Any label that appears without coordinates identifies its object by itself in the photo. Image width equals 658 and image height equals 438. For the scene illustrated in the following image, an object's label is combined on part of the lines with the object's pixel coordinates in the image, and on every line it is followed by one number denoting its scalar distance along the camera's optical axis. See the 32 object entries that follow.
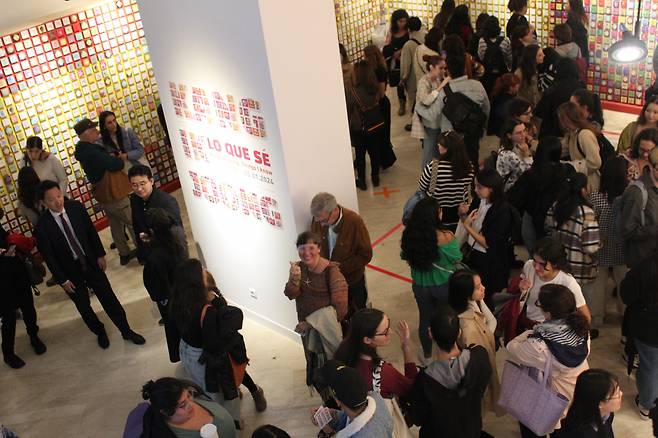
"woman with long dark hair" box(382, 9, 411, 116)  10.23
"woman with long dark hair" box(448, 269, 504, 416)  4.59
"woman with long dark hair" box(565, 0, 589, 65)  9.45
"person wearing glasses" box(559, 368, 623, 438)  3.69
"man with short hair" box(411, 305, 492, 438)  4.00
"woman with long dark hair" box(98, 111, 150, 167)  7.90
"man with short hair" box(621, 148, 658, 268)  5.38
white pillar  5.34
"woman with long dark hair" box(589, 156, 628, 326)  5.77
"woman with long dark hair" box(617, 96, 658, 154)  6.54
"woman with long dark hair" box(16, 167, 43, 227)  6.98
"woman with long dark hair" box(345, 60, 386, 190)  8.38
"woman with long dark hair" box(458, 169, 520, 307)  5.54
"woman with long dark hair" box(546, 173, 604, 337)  5.33
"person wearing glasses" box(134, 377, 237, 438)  3.87
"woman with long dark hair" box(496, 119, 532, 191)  6.37
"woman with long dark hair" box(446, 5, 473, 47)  10.16
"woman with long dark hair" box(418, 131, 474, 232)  6.16
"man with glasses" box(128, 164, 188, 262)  6.09
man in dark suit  6.23
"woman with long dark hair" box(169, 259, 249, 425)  4.84
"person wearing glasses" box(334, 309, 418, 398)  4.19
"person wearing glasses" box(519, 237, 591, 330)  4.70
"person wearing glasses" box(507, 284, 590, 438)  4.23
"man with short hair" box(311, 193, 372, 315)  5.50
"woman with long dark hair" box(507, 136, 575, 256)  5.76
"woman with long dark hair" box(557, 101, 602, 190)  6.28
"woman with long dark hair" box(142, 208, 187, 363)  5.65
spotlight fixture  7.49
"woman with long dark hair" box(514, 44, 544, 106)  8.07
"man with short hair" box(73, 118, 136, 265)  7.59
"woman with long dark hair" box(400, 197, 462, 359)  5.12
